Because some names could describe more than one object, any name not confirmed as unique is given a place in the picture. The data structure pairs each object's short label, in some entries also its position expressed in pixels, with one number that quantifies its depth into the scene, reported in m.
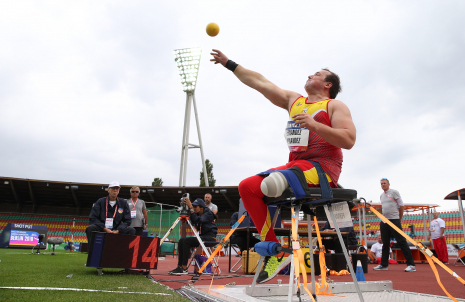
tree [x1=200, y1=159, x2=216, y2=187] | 39.81
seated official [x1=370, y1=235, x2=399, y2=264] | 10.31
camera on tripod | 5.38
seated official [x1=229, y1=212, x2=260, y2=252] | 7.03
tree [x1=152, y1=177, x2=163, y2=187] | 44.25
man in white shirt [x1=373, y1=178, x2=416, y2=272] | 6.50
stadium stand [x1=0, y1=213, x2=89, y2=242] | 26.05
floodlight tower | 26.17
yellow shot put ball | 3.21
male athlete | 1.78
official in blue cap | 5.66
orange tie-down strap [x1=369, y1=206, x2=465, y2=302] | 1.71
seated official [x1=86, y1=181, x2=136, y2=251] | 5.48
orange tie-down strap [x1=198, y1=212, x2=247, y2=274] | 2.31
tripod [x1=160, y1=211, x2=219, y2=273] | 5.34
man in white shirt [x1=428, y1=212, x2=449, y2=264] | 9.16
